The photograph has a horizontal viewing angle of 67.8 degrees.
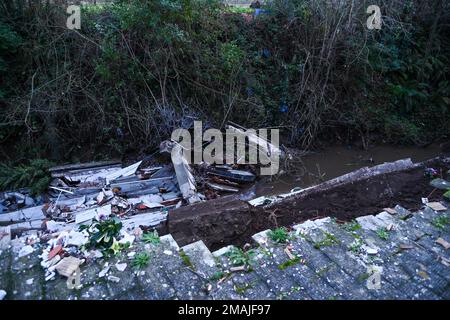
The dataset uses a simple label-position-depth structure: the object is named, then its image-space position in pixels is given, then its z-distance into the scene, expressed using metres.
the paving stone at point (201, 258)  2.79
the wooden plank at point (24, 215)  5.33
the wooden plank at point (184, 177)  5.70
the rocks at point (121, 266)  2.74
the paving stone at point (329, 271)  2.64
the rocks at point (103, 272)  2.67
